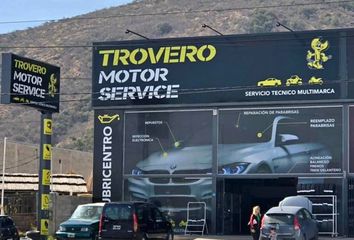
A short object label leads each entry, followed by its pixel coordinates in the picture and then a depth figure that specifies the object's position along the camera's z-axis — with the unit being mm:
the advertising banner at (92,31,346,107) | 31625
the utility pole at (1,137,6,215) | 41228
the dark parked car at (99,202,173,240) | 27188
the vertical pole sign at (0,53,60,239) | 31047
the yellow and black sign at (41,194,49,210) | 32031
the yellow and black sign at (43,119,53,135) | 32844
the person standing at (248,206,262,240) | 27750
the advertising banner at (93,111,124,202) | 34844
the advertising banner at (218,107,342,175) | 31328
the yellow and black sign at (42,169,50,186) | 32250
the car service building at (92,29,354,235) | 31281
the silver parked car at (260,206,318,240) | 25812
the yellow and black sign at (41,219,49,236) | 31766
